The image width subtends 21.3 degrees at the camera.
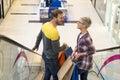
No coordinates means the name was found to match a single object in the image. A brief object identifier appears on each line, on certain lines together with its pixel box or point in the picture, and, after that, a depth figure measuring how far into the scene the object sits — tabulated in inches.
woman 210.3
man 222.7
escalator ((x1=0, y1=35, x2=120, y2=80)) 190.7
